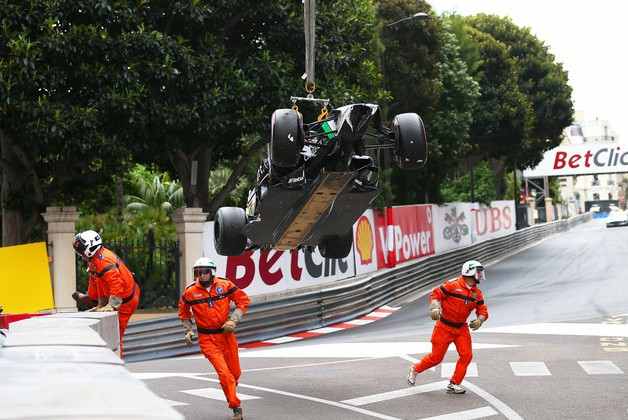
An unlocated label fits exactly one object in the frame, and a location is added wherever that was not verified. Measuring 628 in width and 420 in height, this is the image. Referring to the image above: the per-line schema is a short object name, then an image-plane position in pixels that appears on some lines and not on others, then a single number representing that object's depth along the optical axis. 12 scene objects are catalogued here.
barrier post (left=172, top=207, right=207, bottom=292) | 21.30
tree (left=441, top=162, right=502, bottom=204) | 51.62
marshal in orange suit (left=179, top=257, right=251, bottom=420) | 11.22
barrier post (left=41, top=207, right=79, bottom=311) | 19.27
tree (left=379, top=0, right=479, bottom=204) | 35.59
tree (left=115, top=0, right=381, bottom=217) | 20.59
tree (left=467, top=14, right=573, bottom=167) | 55.03
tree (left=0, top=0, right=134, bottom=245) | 18.73
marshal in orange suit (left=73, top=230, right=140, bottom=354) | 11.95
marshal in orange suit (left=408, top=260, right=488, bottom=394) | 12.48
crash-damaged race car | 11.38
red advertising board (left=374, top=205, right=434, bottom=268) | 30.98
